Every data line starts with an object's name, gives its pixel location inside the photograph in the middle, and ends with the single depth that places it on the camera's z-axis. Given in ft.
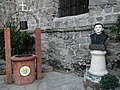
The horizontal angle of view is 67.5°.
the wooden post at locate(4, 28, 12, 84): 6.06
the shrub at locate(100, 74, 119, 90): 4.67
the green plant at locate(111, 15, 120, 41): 4.84
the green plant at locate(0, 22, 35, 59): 7.63
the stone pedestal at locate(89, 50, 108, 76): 5.18
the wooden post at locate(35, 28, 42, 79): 6.50
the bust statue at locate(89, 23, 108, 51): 5.25
